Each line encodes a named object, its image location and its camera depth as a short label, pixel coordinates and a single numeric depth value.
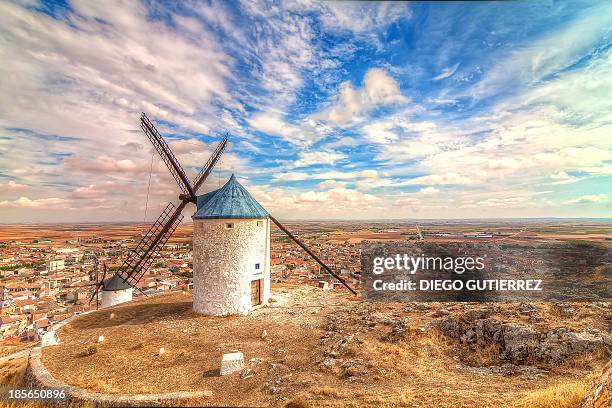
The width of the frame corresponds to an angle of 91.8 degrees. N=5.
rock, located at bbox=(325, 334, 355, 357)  8.49
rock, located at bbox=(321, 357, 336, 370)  7.77
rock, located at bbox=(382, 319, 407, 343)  9.50
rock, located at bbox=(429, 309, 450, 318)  11.40
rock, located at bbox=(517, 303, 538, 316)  10.65
